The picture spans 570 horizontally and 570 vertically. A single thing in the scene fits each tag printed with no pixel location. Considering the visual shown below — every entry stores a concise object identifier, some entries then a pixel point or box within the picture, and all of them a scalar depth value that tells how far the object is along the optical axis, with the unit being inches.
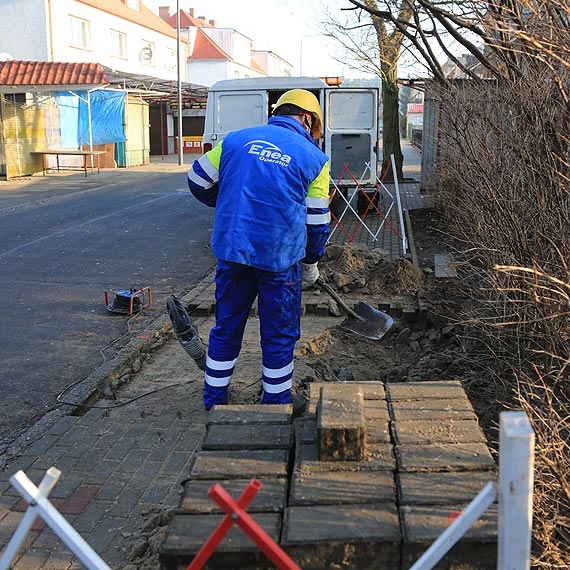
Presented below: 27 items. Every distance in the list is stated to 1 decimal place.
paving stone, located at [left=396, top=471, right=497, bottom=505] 92.0
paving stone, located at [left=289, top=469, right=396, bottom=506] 92.4
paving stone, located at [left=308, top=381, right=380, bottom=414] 117.6
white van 521.7
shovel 250.9
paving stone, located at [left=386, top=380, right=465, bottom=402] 121.4
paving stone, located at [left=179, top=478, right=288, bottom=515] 92.5
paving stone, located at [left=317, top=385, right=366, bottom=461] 99.2
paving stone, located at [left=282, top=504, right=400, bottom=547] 85.3
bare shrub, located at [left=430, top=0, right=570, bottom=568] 109.0
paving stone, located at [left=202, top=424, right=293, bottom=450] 107.3
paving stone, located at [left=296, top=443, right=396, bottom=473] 99.0
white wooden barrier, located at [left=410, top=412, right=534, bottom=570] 67.7
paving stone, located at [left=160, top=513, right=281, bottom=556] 86.0
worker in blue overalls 169.8
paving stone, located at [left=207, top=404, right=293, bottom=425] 114.7
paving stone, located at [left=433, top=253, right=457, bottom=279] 323.0
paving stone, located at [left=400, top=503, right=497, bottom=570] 84.7
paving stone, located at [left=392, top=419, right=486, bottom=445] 106.2
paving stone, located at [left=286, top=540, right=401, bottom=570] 85.1
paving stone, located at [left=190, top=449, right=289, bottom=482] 100.0
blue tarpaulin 1019.3
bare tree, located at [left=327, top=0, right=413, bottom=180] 658.8
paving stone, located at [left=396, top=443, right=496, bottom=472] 98.8
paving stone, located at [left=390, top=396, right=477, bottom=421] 113.7
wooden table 951.0
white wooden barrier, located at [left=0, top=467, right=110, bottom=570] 77.1
